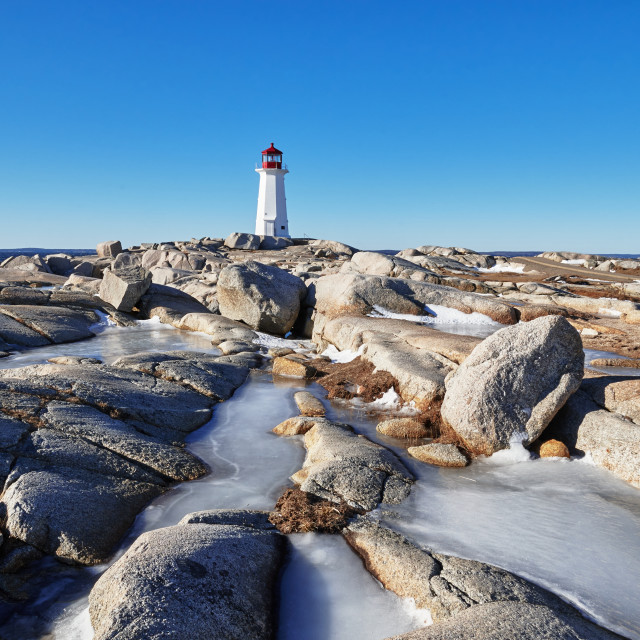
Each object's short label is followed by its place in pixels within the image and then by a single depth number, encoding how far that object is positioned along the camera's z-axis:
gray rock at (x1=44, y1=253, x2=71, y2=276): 36.19
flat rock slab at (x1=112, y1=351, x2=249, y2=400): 10.62
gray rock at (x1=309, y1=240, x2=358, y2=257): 47.87
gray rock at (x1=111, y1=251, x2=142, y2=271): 33.13
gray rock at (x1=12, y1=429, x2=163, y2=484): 6.39
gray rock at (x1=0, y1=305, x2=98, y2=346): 15.86
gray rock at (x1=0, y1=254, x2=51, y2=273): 32.95
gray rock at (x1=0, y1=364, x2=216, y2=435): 8.30
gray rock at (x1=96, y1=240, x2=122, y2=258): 41.81
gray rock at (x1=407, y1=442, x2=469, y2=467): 7.51
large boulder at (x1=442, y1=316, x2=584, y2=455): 7.84
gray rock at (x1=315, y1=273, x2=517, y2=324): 16.97
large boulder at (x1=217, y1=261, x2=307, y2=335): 17.67
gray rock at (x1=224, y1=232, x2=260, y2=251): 47.94
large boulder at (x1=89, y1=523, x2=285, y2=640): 3.71
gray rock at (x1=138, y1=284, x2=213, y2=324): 19.61
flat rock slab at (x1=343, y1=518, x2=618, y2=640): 3.70
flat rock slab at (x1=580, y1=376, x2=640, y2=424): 7.67
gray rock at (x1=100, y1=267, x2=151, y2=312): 19.77
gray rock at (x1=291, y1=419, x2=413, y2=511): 6.19
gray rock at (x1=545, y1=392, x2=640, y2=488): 6.94
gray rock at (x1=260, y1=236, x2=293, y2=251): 49.12
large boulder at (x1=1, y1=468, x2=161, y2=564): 5.19
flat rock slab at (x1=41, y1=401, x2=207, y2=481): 6.93
